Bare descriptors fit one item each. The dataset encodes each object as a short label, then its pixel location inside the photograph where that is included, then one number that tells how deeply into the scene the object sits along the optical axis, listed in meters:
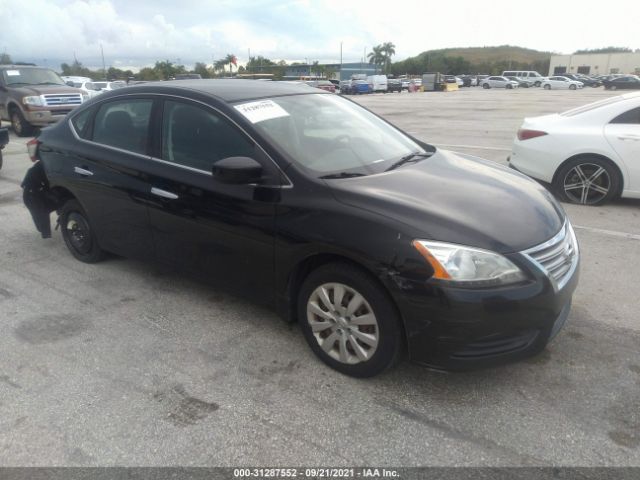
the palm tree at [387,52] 122.94
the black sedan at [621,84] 49.59
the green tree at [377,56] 123.88
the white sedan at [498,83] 58.10
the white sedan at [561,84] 54.25
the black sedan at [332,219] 2.56
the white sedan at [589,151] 6.03
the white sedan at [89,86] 22.24
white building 103.50
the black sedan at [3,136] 8.45
